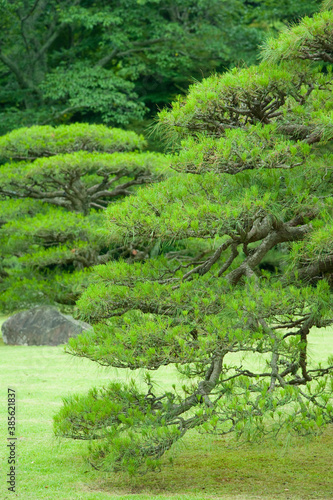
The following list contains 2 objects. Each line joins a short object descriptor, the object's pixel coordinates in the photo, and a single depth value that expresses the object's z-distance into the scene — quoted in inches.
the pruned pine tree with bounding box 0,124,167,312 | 585.3
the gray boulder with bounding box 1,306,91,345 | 609.0
